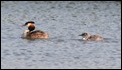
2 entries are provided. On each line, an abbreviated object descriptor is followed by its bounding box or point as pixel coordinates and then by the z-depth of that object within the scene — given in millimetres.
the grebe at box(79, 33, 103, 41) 20598
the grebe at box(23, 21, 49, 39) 21188
